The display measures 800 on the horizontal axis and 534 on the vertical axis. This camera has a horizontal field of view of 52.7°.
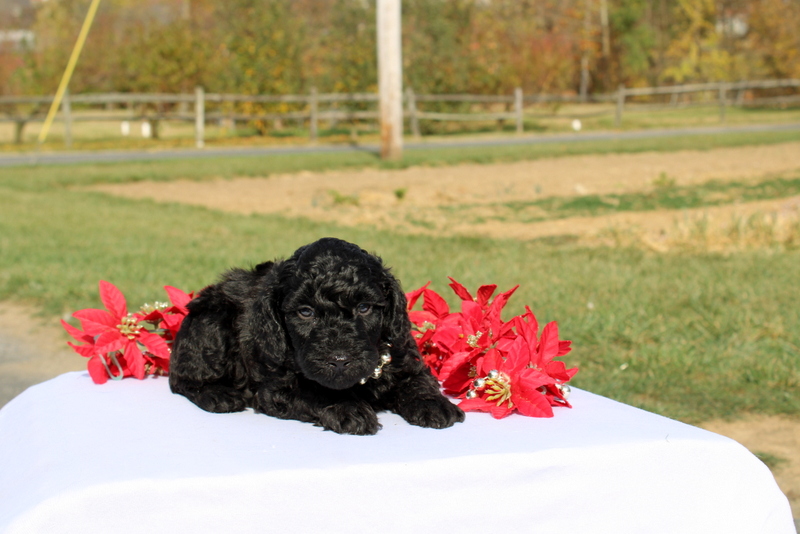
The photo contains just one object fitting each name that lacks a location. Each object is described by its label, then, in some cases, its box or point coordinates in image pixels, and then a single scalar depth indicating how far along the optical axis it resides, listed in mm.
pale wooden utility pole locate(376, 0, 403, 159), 18702
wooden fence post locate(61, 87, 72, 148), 26766
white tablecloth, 2158
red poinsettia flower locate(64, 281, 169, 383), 3172
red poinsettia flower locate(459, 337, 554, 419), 2695
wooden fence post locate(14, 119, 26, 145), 28662
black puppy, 2402
